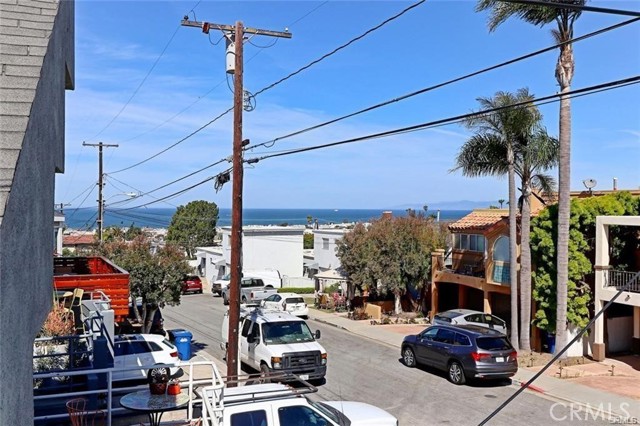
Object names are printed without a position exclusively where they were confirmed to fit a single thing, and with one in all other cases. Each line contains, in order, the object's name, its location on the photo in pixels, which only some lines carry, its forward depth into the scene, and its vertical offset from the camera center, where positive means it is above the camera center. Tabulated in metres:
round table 8.77 -2.68
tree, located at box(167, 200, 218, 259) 97.69 +1.33
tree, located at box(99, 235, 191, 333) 20.86 -1.42
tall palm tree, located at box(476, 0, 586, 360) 19.47 +3.25
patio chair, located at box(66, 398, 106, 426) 9.11 -3.13
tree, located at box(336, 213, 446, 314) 30.30 -0.96
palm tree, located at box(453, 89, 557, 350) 21.20 +3.10
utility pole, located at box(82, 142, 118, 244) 36.31 +3.01
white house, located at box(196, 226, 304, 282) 49.84 -1.47
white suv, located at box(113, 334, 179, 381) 16.62 -3.59
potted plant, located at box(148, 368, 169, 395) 9.44 -2.49
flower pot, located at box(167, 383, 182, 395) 9.55 -2.60
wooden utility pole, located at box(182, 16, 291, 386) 15.31 +1.45
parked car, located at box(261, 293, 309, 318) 30.66 -3.74
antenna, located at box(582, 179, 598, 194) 24.51 +2.34
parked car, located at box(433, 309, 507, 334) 23.22 -3.42
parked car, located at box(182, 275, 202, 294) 45.92 -4.19
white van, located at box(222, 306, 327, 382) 16.56 -3.37
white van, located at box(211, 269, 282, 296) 42.03 -3.29
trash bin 20.38 -3.94
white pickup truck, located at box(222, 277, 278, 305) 35.59 -3.65
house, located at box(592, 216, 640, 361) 19.80 -2.19
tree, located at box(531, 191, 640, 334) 20.78 -0.38
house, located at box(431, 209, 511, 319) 24.89 -1.47
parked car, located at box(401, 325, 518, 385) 16.70 -3.52
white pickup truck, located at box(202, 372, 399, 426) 8.66 -2.73
